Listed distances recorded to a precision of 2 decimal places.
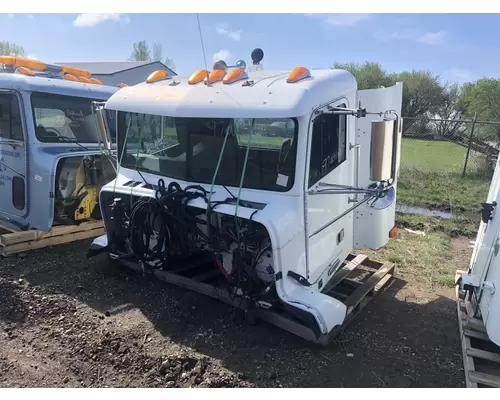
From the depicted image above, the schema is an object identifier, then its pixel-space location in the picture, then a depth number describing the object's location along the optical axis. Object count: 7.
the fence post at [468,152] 10.21
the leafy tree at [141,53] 46.47
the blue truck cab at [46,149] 5.50
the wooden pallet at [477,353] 3.12
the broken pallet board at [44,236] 5.38
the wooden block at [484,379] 3.04
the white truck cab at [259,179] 3.47
